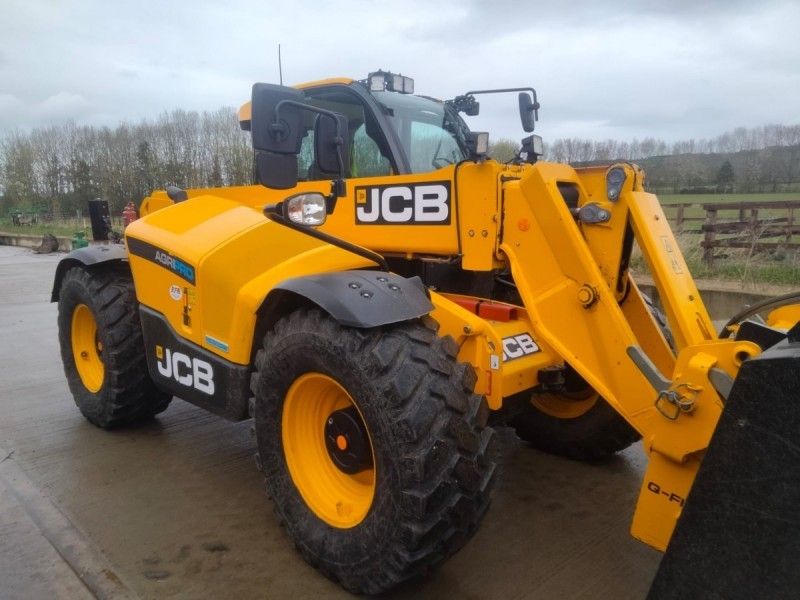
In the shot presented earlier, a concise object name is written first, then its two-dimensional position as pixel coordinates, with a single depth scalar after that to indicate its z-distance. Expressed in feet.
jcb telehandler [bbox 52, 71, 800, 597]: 5.21
